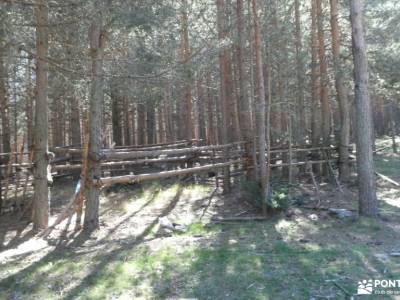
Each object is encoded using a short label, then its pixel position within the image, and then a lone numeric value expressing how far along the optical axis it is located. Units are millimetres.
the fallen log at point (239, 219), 8797
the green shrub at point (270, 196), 8914
